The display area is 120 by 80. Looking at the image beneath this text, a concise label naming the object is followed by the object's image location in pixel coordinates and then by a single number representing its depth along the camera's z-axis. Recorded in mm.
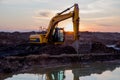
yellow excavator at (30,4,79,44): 14099
